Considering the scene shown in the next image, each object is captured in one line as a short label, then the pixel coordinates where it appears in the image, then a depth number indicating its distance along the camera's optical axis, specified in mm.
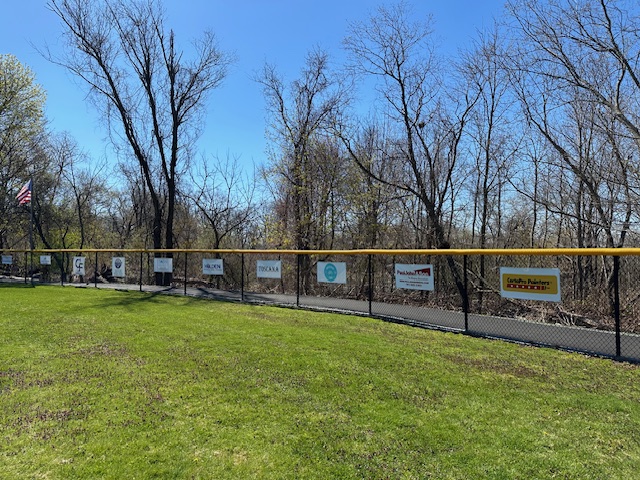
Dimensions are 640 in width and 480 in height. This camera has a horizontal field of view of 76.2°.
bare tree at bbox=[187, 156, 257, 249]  28750
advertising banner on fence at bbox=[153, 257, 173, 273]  17172
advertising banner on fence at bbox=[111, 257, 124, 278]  18719
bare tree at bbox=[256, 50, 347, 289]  19172
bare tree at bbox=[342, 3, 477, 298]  14055
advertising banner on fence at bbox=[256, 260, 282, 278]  12750
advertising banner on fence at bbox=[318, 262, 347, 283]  11367
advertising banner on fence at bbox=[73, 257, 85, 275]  19344
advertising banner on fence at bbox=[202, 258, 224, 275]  14918
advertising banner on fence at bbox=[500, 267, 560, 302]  7199
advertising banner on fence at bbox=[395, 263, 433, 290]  9539
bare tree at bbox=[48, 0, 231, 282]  21859
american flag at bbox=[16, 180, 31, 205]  20897
